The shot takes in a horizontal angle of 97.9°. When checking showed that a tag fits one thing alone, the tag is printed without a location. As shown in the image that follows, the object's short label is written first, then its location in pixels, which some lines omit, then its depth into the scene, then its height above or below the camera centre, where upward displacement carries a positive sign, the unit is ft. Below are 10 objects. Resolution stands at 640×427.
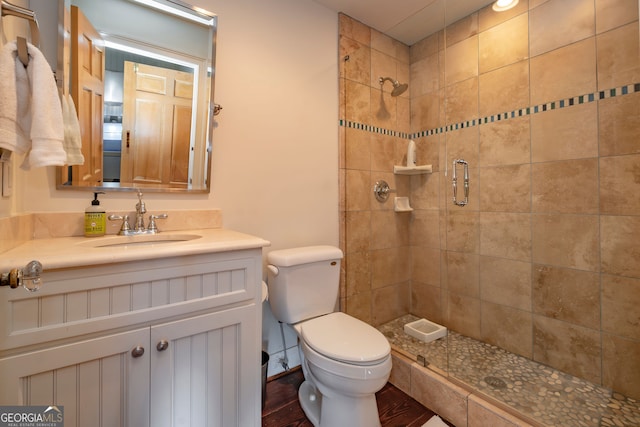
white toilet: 3.75 -1.81
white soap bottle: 7.11 +1.65
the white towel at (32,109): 2.35 +0.94
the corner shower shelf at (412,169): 6.97 +1.27
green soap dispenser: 3.70 -0.10
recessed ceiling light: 5.64 +4.45
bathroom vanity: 2.34 -1.14
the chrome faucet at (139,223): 3.97 -0.12
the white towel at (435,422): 4.41 -3.25
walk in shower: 4.50 +0.36
